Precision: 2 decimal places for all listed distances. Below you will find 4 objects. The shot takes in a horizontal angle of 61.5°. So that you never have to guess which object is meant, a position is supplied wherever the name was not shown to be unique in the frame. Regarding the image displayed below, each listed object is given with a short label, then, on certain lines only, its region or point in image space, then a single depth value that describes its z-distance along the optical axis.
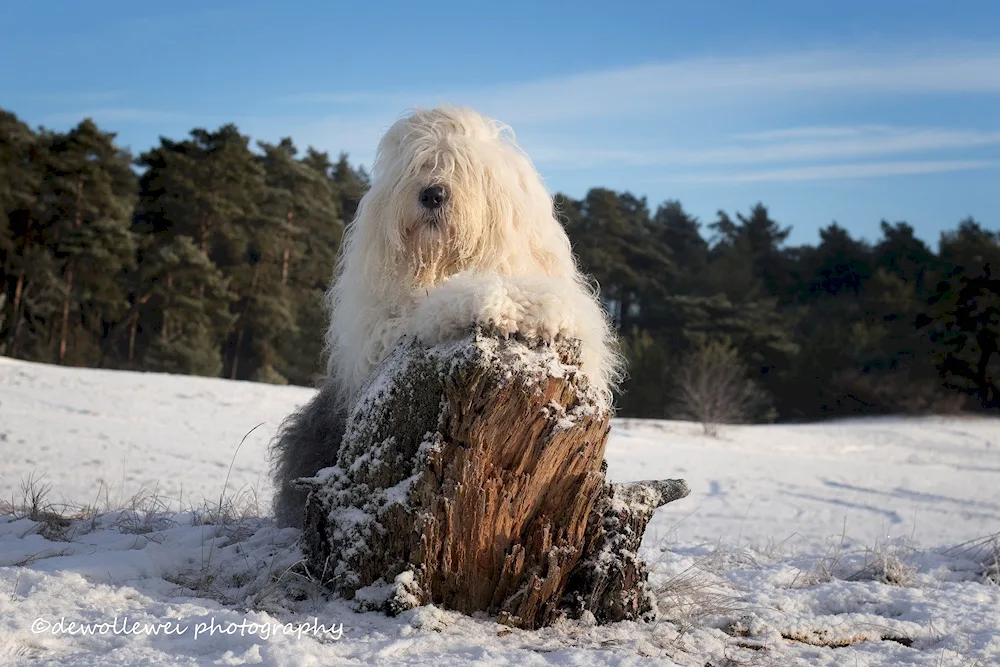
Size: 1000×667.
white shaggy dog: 3.38
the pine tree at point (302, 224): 32.84
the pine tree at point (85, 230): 28.48
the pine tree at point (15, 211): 27.88
